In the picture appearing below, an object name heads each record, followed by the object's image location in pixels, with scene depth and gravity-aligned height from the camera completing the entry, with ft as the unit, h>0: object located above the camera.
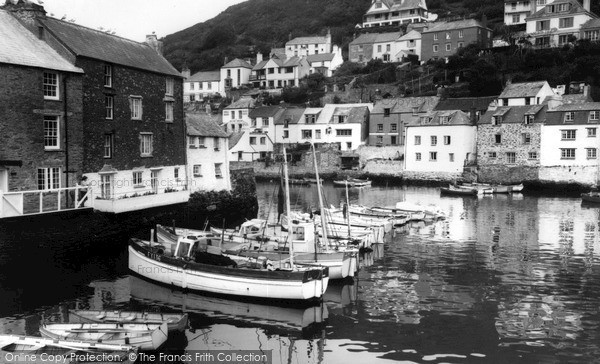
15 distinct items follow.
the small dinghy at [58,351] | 54.24 -18.14
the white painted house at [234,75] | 416.46 +63.30
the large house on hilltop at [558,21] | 303.48 +75.54
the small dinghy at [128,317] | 65.05 -17.68
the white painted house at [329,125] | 290.97 +19.21
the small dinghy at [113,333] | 59.52 -17.98
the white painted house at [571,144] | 218.79 +7.17
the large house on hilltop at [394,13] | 439.22 +116.32
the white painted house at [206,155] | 148.36 +1.85
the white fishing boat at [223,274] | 77.92 -15.83
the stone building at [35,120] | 98.02 +7.42
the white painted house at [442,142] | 250.98 +9.01
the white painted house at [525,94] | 240.73 +29.02
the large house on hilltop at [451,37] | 339.57 +74.77
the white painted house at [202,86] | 424.05 +56.69
